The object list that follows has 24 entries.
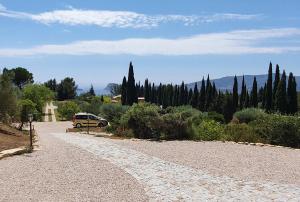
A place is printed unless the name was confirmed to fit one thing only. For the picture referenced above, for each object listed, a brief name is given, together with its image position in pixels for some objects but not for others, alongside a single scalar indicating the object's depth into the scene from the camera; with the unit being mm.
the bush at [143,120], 21766
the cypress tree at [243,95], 66250
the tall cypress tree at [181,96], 82756
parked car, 41906
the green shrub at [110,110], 45456
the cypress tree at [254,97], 61875
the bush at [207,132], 20864
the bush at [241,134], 19891
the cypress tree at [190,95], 80662
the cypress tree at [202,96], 69125
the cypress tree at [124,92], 65938
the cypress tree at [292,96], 55169
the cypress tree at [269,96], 57438
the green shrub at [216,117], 41644
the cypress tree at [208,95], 66875
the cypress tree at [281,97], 53844
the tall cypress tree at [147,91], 91319
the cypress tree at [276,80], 57000
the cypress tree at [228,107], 58888
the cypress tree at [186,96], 82381
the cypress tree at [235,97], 60297
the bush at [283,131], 18406
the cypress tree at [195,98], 72625
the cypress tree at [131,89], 61234
